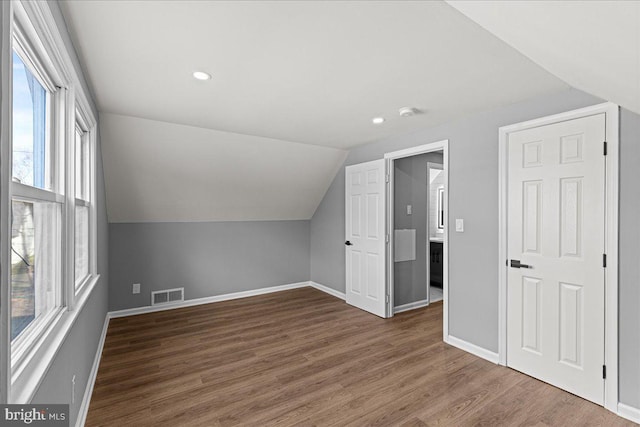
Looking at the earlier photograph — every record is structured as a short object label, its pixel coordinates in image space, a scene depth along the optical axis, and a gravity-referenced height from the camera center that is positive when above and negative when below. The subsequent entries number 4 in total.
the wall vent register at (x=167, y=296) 4.32 -1.20
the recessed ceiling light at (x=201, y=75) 2.18 +0.99
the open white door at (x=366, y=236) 4.07 -0.34
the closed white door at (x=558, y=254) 2.26 -0.34
